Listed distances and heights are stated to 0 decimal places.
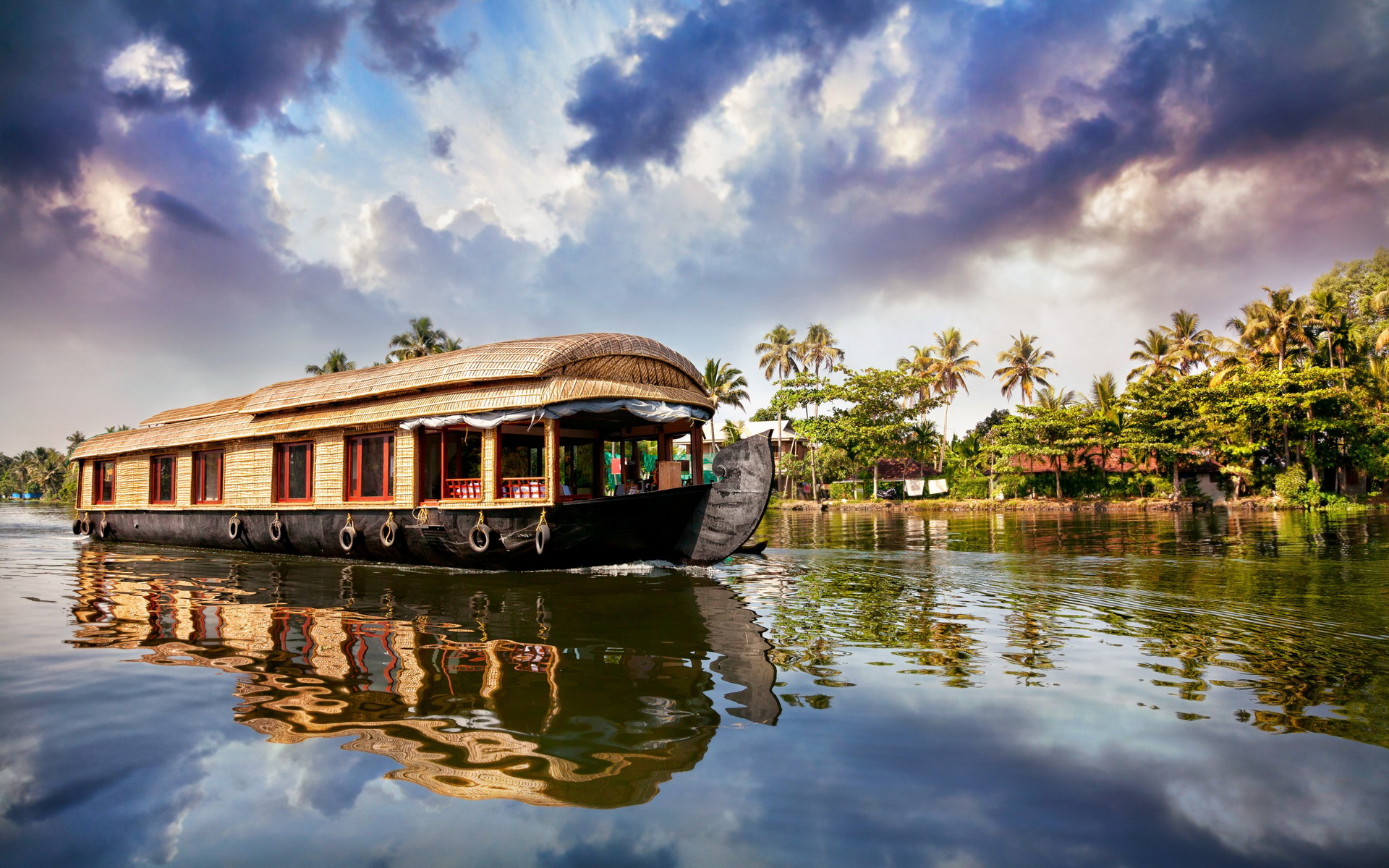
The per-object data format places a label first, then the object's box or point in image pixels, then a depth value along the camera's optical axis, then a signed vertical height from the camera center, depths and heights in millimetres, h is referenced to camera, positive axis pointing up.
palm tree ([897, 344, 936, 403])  52469 +8158
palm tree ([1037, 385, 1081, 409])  42688 +4915
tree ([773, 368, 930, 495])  37938 +3601
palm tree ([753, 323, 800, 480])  51000 +8905
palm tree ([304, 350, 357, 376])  51594 +8642
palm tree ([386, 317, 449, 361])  47250 +9372
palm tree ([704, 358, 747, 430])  49812 +6679
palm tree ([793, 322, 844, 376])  51000 +9099
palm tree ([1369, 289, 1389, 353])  35875 +8286
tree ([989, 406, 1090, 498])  36750 +2245
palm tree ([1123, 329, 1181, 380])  43031 +7120
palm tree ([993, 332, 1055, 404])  50500 +7540
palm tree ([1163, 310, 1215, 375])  42656 +7771
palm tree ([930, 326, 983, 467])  52031 +8017
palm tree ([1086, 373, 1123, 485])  36272 +3805
